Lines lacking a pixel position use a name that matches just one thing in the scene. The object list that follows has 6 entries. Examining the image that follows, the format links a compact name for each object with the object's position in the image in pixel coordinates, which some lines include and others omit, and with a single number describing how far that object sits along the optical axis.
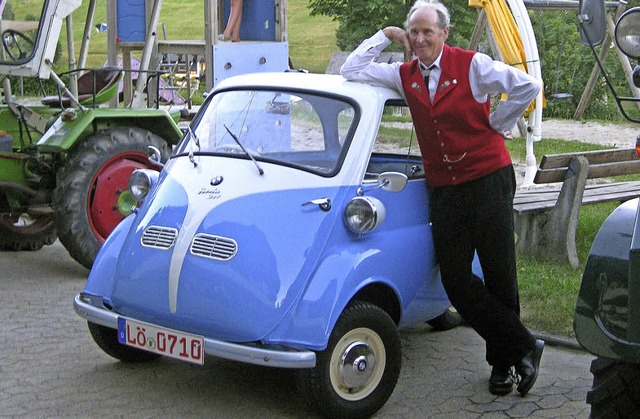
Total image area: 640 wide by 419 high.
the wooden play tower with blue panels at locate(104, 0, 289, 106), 10.81
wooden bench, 7.87
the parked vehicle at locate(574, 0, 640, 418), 3.53
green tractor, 8.15
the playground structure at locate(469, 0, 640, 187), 11.30
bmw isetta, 4.87
